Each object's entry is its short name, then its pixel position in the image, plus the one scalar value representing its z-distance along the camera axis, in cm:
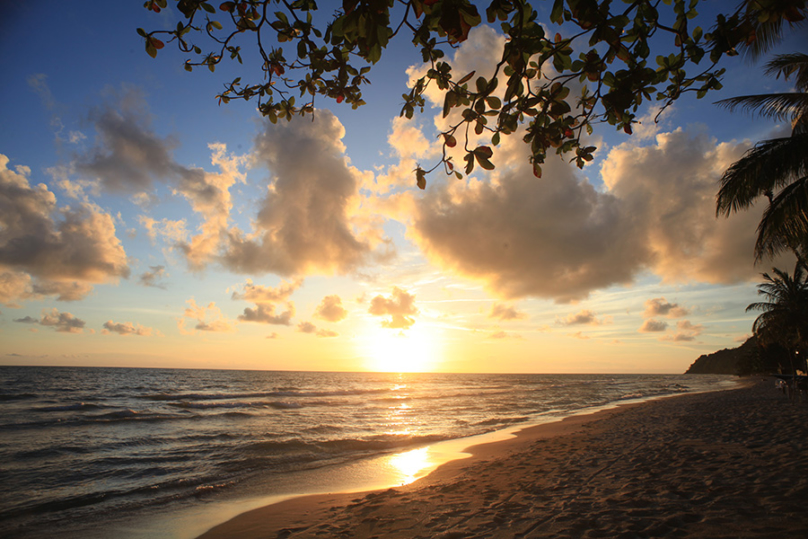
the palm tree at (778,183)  838
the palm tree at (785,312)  3012
